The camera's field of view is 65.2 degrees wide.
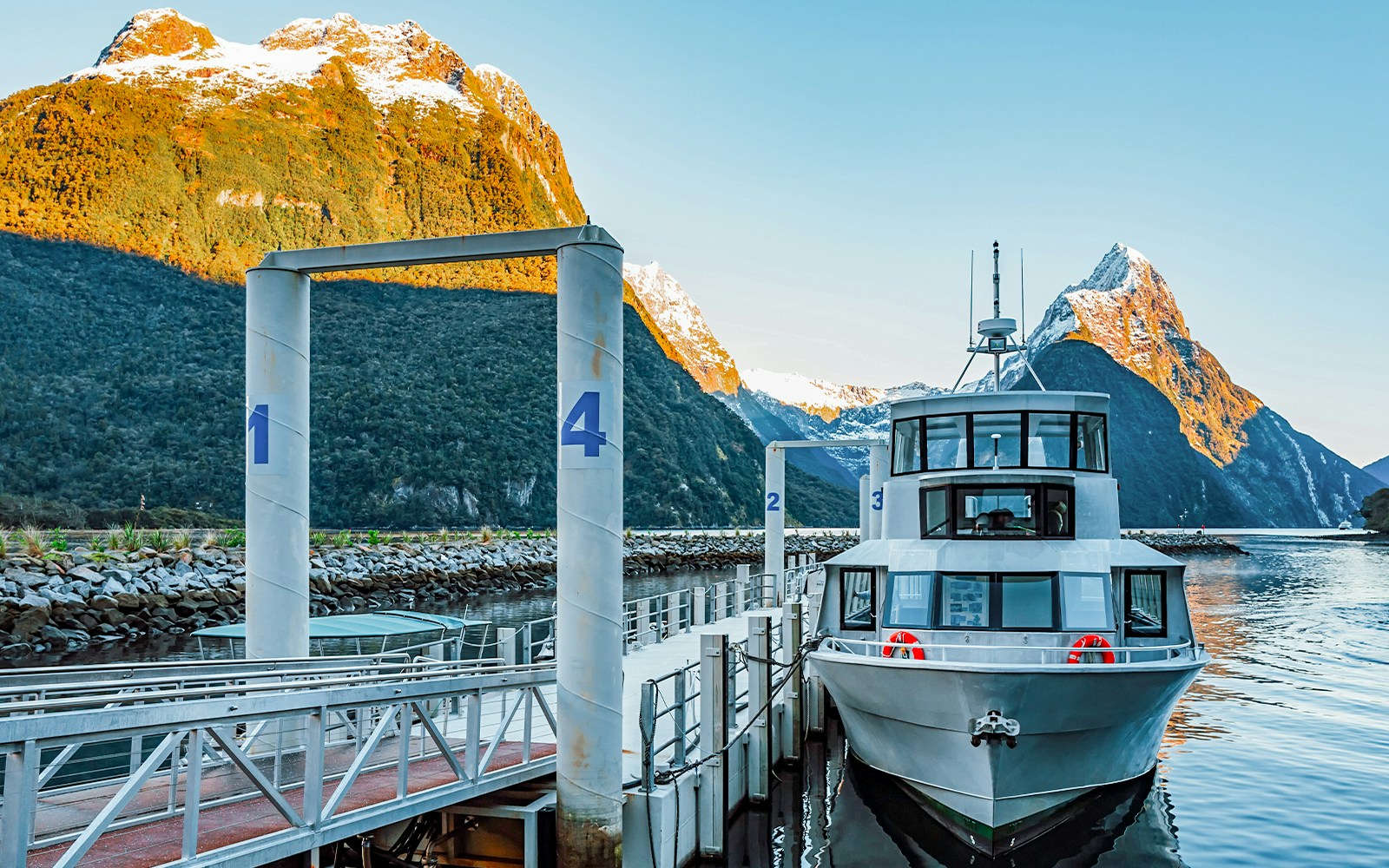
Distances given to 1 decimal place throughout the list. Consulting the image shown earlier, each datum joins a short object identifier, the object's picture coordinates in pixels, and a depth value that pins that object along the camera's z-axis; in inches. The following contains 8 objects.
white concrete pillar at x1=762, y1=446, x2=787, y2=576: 1296.8
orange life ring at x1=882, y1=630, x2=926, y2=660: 553.9
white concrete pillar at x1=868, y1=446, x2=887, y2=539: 1348.9
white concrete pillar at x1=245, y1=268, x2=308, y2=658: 451.5
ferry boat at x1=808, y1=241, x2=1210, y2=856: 523.2
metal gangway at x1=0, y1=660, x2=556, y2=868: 240.8
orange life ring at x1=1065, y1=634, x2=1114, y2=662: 559.6
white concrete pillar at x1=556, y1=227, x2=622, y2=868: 378.6
